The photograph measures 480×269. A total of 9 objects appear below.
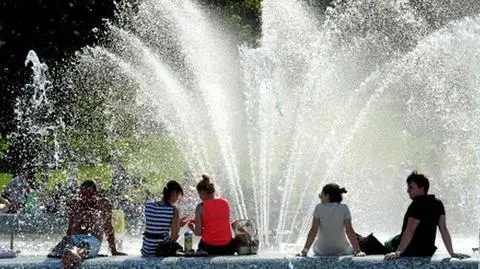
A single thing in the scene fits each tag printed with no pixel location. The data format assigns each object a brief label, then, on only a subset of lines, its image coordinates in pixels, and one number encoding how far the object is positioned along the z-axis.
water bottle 18.48
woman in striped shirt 18.73
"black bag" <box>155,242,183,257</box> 18.11
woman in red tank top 18.73
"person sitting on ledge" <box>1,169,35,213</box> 33.44
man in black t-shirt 17.19
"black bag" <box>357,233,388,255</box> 18.37
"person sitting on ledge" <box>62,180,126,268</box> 19.23
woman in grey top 17.81
